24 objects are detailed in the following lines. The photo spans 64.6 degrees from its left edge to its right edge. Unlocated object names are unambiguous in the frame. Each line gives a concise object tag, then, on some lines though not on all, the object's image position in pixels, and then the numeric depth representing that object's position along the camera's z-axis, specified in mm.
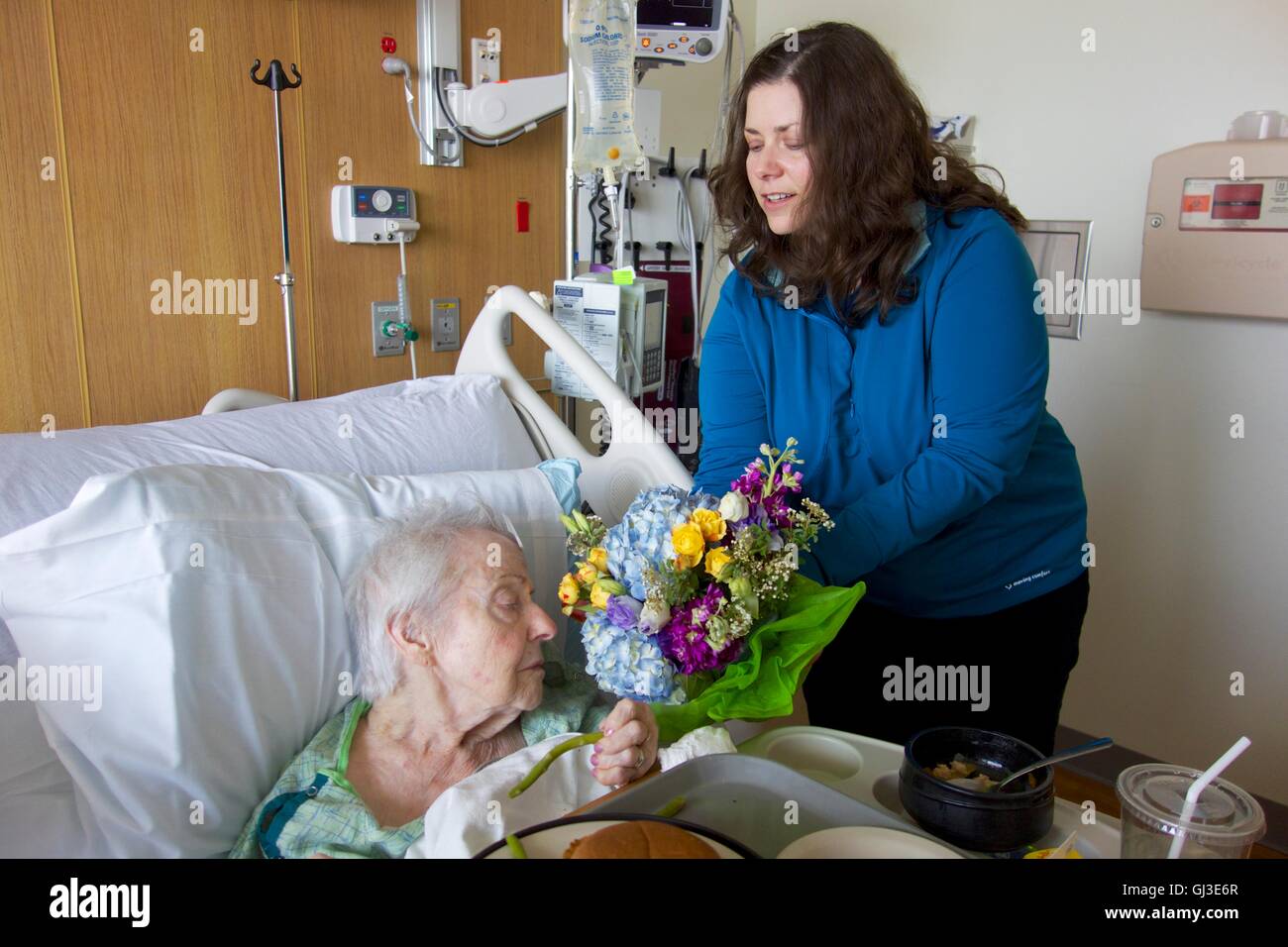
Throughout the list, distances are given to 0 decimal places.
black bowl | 895
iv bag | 2547
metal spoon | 888
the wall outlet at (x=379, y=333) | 2967
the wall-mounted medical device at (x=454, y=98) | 2854
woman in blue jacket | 1511
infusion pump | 2412
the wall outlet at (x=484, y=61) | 3057
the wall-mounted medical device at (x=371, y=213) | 2807
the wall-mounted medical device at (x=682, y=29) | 2723
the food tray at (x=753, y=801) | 863
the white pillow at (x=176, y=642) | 1245
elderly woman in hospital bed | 1383
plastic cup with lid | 742
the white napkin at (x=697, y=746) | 1160
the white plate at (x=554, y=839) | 759
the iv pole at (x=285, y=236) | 2574
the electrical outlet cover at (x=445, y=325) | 3107
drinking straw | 754
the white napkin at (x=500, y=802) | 1000
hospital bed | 1261
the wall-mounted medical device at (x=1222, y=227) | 2314
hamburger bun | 718
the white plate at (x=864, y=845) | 790
